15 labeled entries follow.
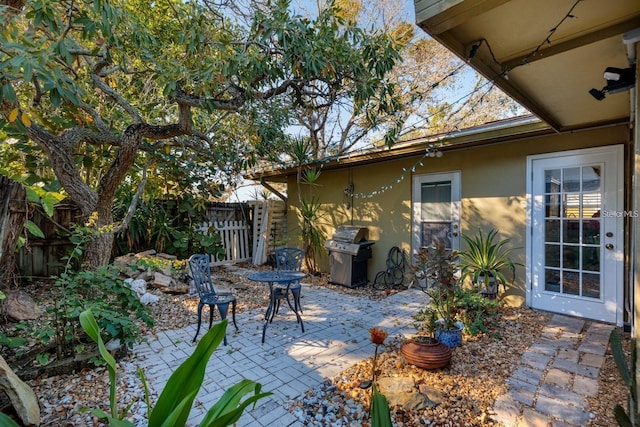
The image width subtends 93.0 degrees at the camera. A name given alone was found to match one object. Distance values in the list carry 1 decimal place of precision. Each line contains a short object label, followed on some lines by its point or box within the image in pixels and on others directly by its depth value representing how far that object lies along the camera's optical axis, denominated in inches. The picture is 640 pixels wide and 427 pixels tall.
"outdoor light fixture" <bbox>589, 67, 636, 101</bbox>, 83.5
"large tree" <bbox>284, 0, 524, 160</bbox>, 335.0
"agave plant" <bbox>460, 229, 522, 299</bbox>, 161.3
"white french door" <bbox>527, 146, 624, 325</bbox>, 140.4
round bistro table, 131.2
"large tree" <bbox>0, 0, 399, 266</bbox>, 107.3
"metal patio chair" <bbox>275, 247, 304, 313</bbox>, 167.0
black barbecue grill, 221.8
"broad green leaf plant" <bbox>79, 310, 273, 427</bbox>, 46.6
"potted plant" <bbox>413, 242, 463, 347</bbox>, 112.9
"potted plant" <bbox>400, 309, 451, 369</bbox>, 96.3
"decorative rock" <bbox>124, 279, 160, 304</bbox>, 173.5
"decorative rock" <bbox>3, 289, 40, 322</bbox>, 136.5
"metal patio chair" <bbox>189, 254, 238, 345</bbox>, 125.3
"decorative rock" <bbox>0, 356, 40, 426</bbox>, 65.7
